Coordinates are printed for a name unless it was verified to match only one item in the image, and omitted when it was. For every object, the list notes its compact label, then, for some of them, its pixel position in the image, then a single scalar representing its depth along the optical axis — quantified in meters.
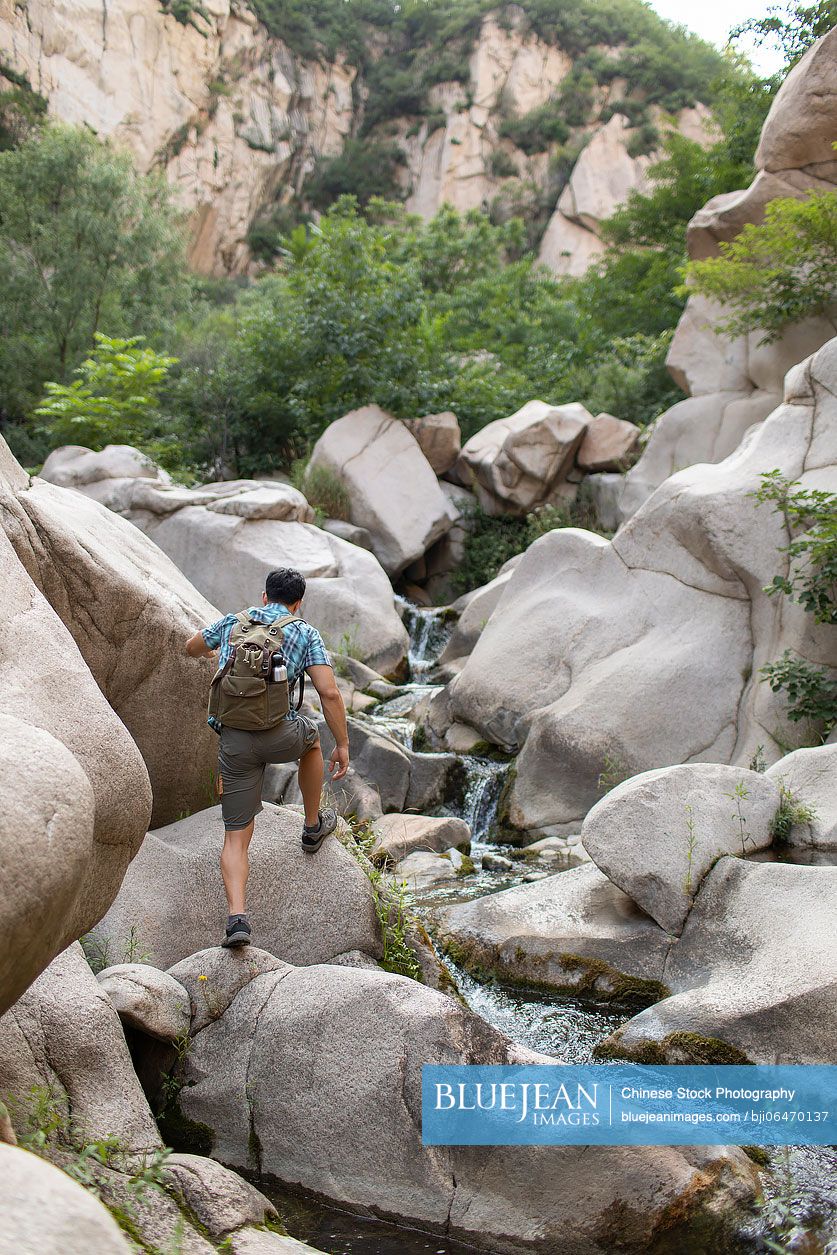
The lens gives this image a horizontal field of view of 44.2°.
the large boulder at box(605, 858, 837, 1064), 5.16
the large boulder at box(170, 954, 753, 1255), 3.98
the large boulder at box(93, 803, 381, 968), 5.70
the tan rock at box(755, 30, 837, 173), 14.78
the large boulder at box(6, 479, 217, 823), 5.70
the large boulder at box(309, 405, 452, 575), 17.34
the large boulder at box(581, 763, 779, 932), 6.45
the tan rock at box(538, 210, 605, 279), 39.09
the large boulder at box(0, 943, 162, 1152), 4.02
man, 5.41
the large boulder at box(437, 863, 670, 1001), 6.34
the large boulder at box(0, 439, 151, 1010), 3.04
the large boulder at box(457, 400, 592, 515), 18.11
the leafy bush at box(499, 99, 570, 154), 42.00
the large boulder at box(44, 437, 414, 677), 13.93
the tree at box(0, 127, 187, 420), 19.59
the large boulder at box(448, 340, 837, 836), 9.73
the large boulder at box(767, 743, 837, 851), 6.76
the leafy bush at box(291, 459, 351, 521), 17.50
